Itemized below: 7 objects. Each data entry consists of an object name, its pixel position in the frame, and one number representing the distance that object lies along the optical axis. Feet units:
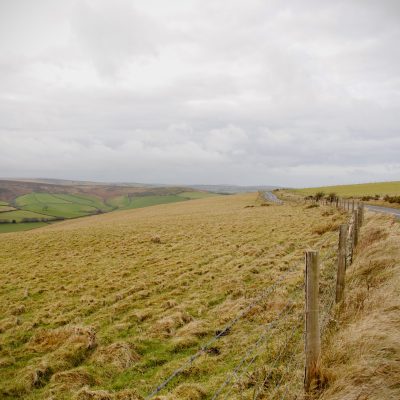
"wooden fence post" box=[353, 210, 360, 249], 38.26
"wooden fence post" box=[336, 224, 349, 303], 23.16
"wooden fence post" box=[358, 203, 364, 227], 50.17
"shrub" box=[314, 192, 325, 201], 174.38
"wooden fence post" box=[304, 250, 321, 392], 13.46
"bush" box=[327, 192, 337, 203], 144.74
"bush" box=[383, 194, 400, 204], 126.31
